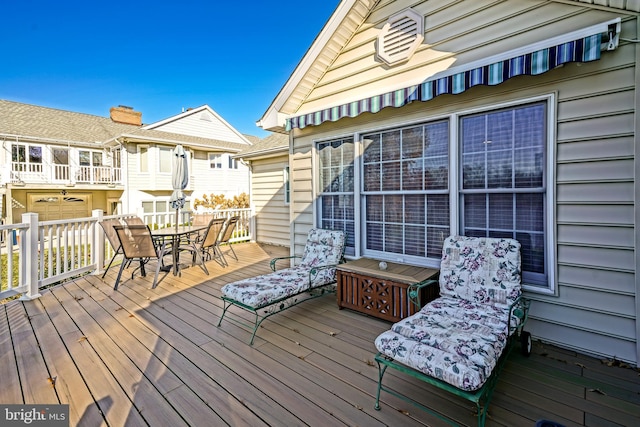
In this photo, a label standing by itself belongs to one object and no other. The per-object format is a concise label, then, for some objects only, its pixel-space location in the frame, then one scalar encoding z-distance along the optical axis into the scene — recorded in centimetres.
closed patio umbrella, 636
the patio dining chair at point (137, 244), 484
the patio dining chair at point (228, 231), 675
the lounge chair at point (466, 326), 185
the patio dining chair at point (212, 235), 583
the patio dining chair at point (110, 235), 560
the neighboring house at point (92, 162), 1378
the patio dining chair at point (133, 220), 677
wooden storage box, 334
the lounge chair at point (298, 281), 328
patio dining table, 546
